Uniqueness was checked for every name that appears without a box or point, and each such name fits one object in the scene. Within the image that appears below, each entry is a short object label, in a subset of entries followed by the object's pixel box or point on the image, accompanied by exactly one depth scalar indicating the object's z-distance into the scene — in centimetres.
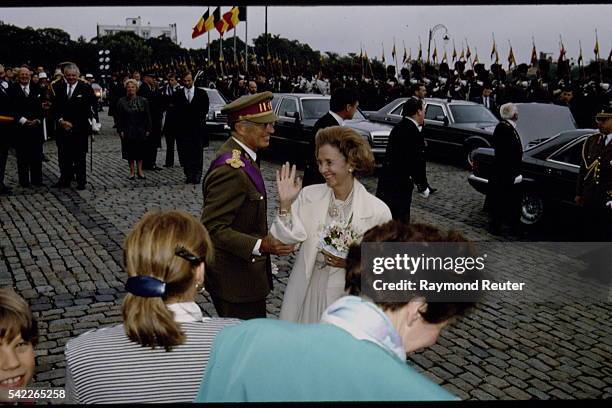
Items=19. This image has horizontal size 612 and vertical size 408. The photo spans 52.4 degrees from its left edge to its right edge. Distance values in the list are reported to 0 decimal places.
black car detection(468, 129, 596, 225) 805
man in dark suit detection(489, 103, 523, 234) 787
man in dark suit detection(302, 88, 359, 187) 608
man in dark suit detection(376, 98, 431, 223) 677
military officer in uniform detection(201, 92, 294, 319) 329
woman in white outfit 345
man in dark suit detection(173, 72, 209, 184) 1116
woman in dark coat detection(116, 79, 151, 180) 1133
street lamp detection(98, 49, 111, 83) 1414
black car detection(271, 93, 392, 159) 1349
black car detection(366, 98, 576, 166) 1335
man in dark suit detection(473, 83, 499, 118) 1694
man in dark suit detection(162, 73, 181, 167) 1178
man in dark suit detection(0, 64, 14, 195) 996
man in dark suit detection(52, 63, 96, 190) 1002
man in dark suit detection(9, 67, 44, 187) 1027
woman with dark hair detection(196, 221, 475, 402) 130
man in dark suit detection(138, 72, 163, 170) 1295
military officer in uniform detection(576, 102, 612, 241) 636
